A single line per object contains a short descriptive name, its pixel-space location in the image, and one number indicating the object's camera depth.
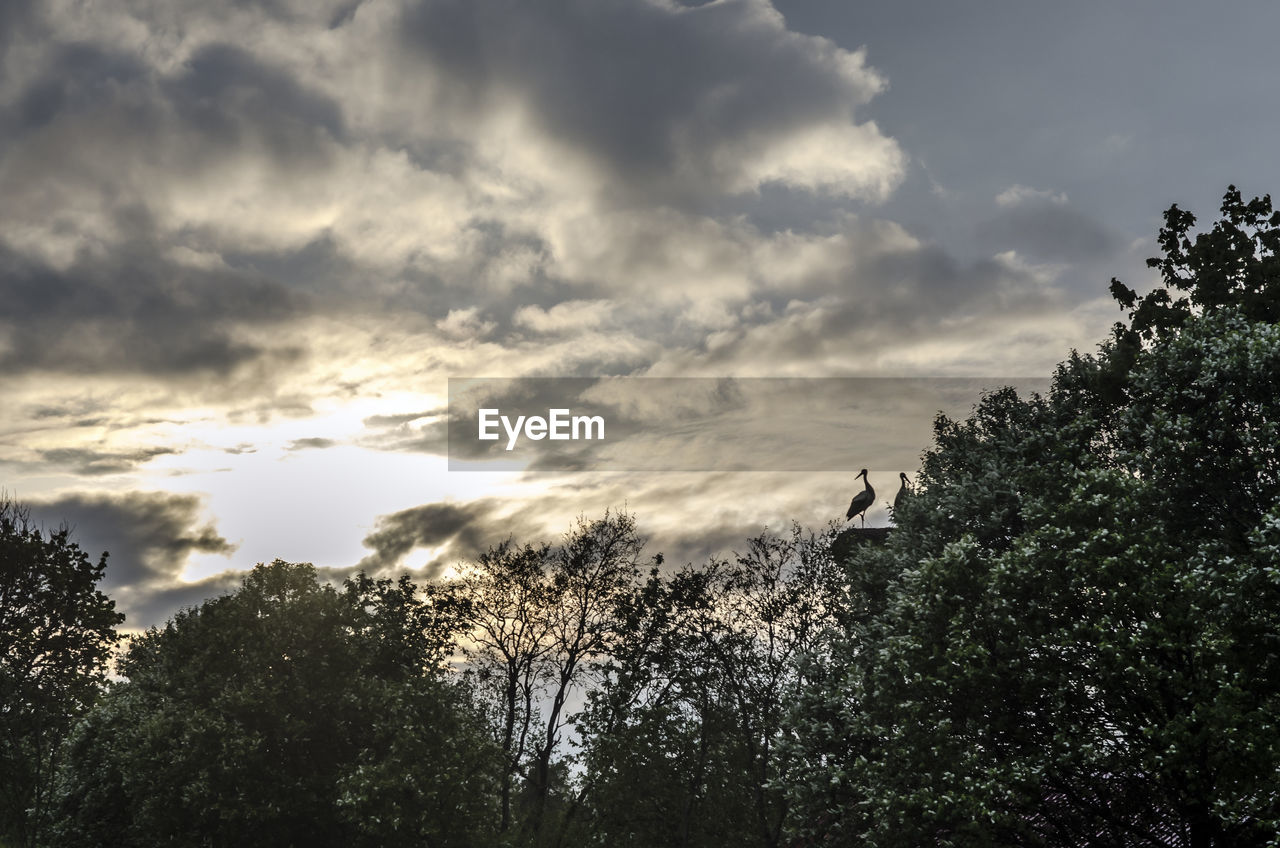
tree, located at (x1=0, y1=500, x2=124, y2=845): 47.03
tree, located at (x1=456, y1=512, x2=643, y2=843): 48.25
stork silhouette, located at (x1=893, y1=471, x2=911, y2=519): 32.41
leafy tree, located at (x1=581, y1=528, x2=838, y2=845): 43.00
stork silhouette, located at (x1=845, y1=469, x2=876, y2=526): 44.97
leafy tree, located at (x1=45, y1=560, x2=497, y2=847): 35.62
